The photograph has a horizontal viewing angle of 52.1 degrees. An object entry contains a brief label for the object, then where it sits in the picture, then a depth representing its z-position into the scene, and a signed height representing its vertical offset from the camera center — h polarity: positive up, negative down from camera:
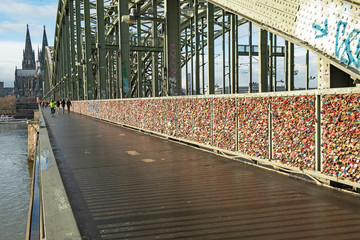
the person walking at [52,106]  31.71 -0.18
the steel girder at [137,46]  14.02 +4.50
